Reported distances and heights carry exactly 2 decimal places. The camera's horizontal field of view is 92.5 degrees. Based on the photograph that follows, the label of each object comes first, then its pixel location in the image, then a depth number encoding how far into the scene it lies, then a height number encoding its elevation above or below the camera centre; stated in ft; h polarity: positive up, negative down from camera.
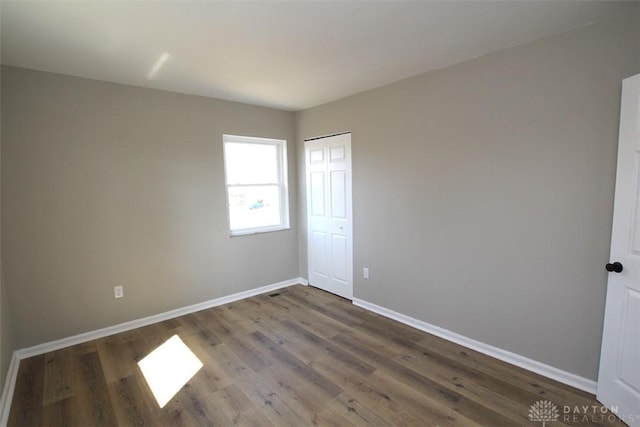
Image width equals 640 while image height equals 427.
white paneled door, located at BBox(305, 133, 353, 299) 12.34 -1.28
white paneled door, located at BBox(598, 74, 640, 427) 5.81 -2.02
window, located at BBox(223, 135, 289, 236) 12.79 +0.10
